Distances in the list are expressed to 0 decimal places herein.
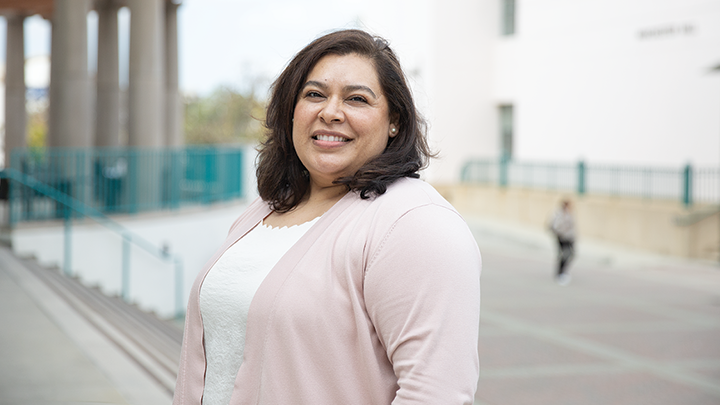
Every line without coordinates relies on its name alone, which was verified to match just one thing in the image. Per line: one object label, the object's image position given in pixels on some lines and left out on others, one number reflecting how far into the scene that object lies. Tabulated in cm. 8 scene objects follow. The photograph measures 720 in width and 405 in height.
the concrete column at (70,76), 1444
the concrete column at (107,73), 1998
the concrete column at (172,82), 2183
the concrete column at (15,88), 2289
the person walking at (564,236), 1427
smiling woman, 150
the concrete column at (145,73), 1576
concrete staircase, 583
